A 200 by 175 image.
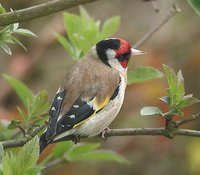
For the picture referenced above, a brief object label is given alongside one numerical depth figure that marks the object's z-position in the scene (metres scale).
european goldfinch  7.07
